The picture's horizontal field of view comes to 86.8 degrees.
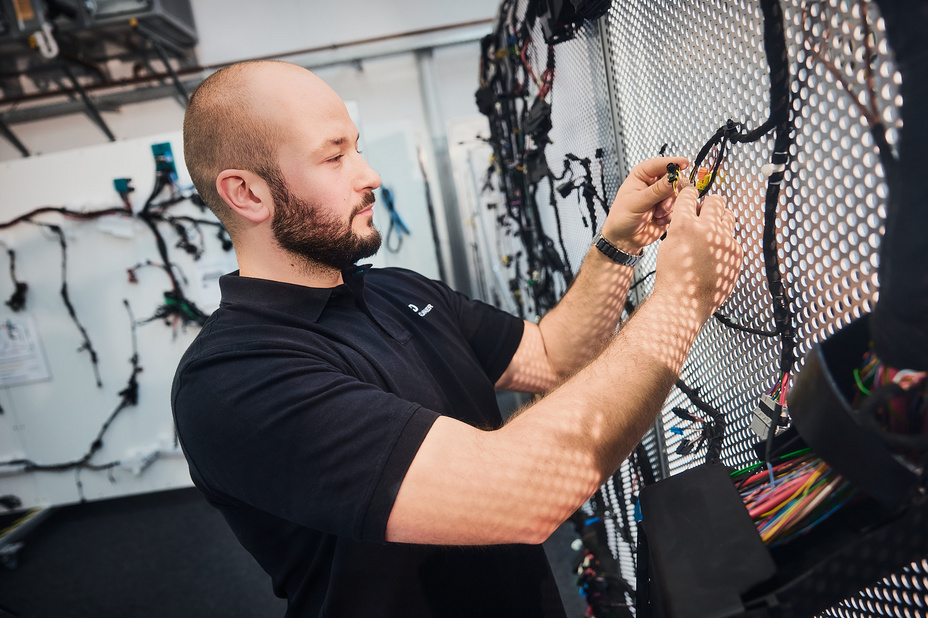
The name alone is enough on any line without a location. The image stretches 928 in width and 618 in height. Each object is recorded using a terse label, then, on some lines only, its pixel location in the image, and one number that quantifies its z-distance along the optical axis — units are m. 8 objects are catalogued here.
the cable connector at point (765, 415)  0.58
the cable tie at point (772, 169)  0.54
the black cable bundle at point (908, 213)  0.31
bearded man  0.59
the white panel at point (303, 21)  3.58
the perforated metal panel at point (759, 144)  0.43
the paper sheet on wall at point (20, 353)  3.02
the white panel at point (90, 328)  2.85
